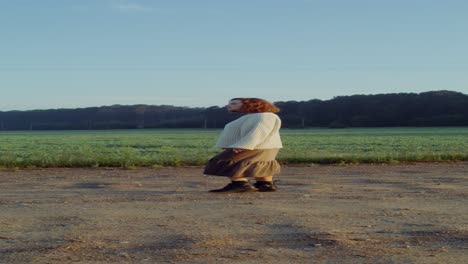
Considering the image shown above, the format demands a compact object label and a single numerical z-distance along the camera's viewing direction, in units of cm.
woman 1073
